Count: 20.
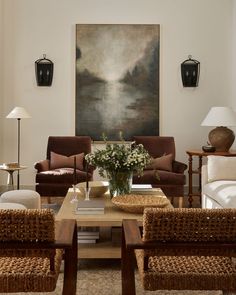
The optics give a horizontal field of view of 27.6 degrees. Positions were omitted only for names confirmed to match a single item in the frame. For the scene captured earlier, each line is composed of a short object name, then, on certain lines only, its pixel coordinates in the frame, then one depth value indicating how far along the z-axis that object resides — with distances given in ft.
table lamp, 21.43
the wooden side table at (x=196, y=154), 21.65
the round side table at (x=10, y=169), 21.89
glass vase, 15.11
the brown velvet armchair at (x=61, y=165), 20.45
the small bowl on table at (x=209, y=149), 22.03
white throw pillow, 18.37
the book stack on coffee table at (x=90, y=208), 13.32
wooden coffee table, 12.68
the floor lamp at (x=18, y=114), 22.56
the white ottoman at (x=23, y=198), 15.67
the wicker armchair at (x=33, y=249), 7.58
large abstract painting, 24.81
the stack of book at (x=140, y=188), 16.47
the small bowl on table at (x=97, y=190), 15.53
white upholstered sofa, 17.43
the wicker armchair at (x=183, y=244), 7.68
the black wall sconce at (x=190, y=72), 24.62
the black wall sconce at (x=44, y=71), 24.58
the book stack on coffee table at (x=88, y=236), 13.39
